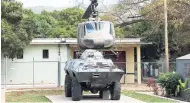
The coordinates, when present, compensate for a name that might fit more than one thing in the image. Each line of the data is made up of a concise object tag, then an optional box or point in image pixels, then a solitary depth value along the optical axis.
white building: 32.34
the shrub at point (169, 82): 21.50
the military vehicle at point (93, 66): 18.20
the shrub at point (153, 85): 22.83
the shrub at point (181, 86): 20.44
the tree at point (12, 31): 26.91
